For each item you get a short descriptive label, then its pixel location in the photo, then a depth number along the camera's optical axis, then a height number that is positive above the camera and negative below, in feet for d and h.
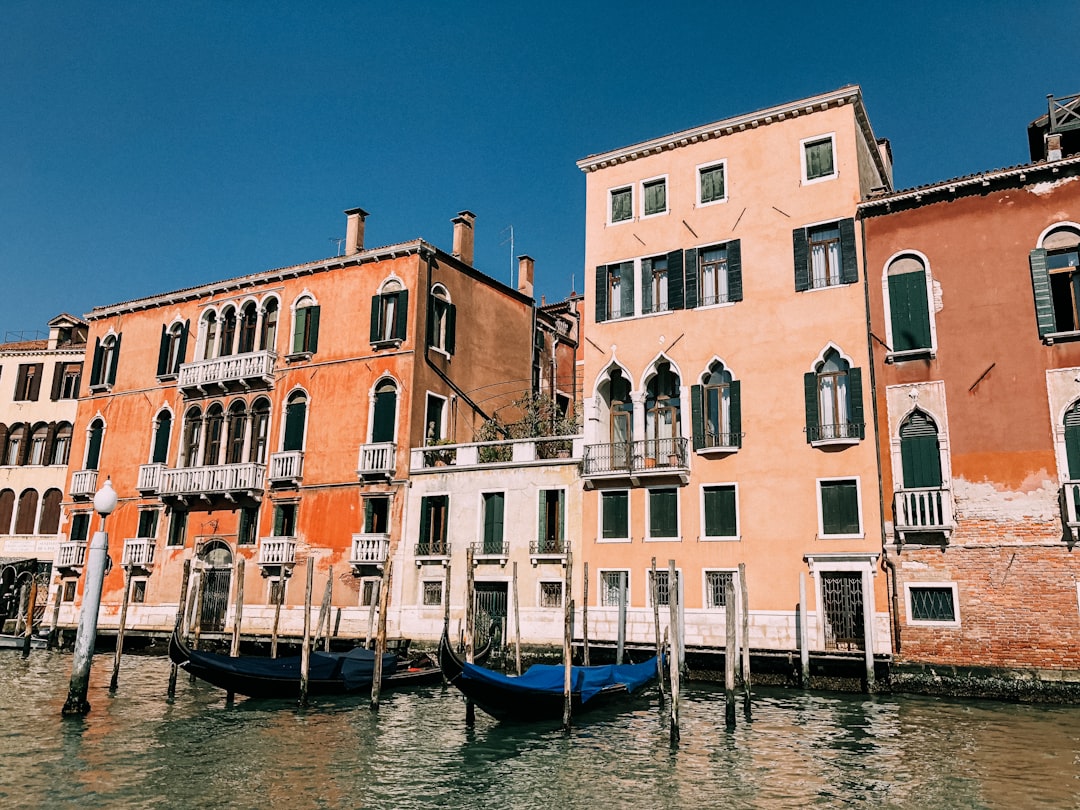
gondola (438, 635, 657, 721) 43.21 -3.82
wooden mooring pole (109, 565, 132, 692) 55.42 -2.88
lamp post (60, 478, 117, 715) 41.01 +0.27
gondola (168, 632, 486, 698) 50.83 -3.79
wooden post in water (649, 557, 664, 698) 53.72 -3.39
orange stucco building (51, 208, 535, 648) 73.92 +16.60
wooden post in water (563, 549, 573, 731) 42.73 -2.76
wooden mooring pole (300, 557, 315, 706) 50.11 -2.33
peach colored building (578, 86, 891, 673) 57.82 +16.18
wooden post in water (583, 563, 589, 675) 56.59 -0.52
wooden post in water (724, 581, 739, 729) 43.39 -2.21
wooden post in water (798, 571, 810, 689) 54.19 -2.44
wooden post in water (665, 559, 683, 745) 39.65 -2.96
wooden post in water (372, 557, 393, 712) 49.11 -1.96
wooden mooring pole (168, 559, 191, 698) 53.78 -1.07
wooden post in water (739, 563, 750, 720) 47.11 -0.70
